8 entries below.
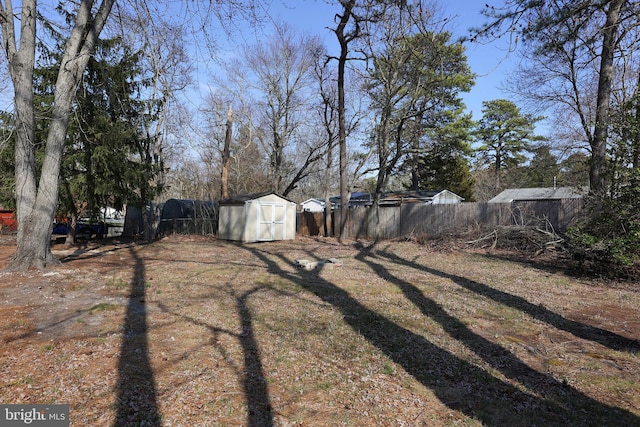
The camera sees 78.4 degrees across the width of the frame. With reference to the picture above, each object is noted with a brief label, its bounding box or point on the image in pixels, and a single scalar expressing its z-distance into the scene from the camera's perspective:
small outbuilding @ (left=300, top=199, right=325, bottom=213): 36.19
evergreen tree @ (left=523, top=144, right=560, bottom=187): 29.85
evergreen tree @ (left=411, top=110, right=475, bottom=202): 25.20
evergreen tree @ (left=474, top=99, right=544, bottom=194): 33.25
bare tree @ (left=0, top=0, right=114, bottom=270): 7.79
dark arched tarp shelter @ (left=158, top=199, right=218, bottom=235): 19.70
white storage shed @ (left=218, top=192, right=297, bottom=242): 16.94
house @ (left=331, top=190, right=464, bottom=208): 25.00
